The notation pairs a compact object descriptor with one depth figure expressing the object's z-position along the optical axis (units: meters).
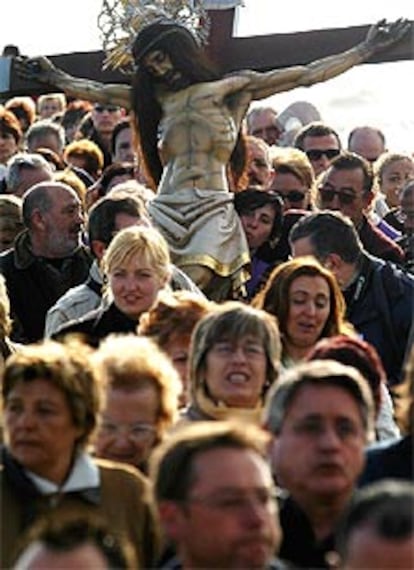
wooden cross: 14.24
